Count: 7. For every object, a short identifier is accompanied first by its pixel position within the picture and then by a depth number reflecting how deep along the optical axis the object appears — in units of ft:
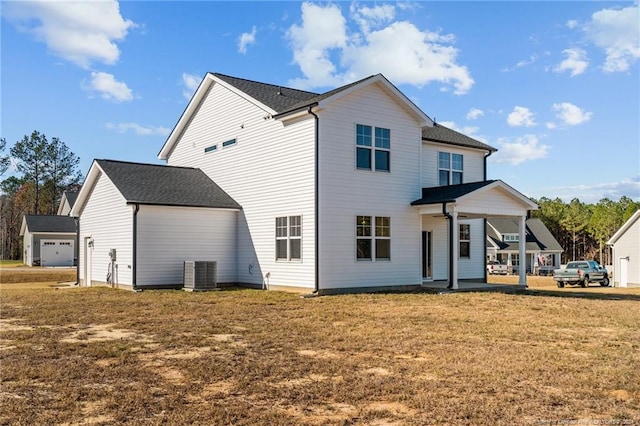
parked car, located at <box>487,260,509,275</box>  155.94
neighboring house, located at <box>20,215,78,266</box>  158.71
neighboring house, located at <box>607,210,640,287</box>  114.73
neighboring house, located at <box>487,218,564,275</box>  171.96
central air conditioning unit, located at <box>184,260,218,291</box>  62.03
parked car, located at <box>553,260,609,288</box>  99.81
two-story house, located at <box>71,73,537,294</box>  57.26
